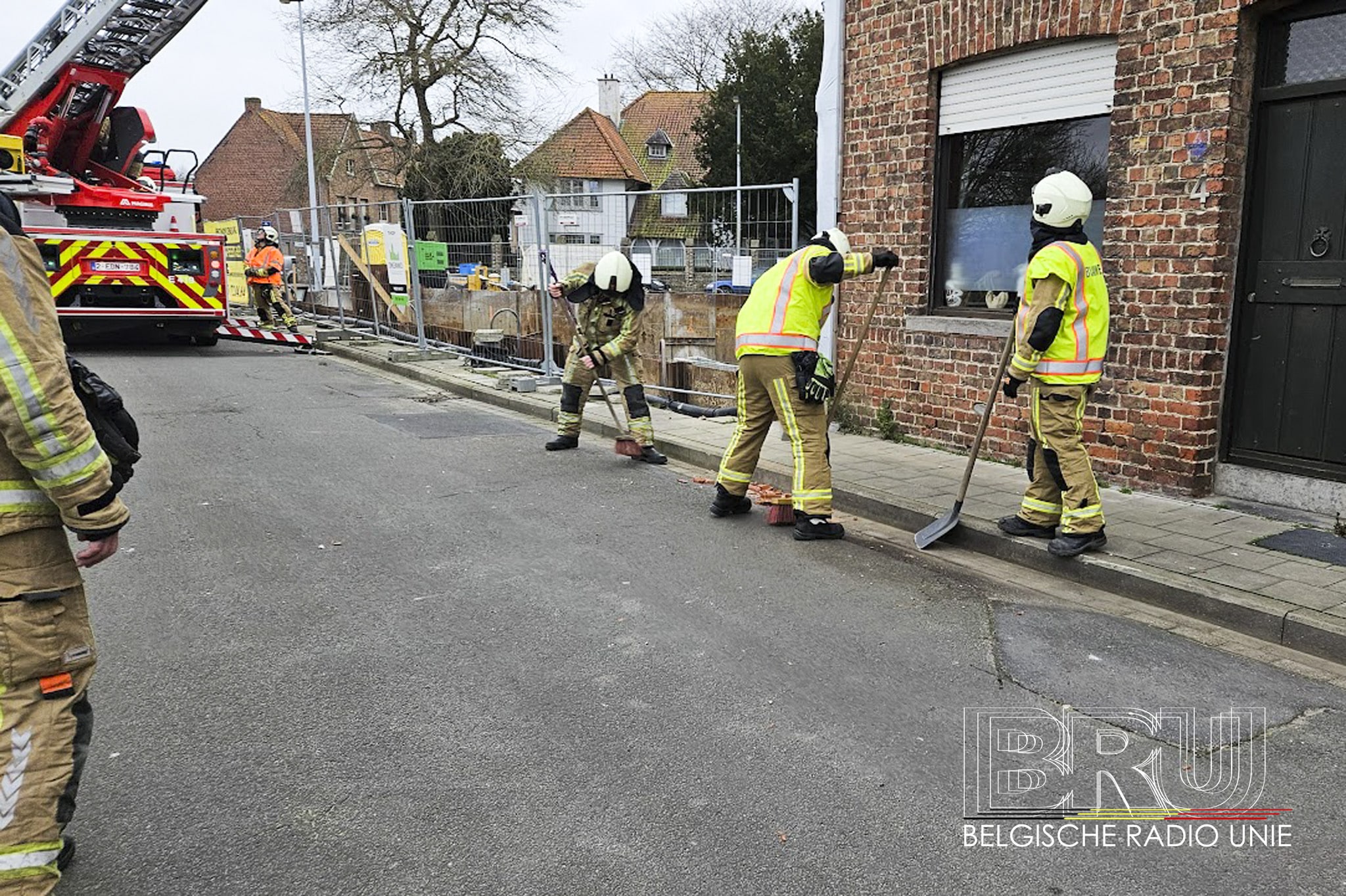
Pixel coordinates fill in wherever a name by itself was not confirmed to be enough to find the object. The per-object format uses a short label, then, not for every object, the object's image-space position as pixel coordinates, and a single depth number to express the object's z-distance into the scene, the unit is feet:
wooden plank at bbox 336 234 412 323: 48.91
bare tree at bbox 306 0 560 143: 93.30
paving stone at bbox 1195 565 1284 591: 15.26
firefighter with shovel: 16.72
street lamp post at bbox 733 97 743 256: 120.06
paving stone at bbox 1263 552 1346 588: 15.39
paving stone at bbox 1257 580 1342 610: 14.43
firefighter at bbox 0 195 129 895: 7.48
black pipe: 31.73
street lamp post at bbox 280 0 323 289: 58.54
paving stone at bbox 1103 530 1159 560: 16.87
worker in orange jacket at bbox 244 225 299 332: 54.70
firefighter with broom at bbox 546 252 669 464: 26.45
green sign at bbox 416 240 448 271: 43.62
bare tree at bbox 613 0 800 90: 165.89
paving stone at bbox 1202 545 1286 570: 16.21
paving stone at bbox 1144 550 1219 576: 16.10
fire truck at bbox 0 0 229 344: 38.81
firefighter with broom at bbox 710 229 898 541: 19.04
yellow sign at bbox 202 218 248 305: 69.21
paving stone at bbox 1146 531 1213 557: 17.01
